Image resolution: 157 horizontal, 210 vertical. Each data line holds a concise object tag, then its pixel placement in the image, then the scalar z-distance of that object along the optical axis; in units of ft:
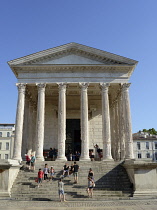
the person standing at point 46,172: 54.03
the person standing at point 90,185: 45.19
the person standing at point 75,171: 52.90
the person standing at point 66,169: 56.44
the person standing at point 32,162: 61.14
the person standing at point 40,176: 50.44
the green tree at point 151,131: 248.73
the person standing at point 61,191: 42.27
